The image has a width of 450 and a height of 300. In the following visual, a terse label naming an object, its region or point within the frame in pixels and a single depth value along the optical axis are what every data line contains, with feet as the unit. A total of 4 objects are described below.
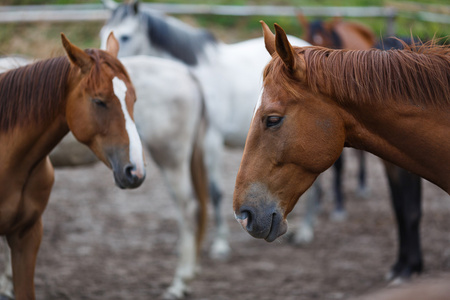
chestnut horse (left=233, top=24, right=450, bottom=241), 13.83
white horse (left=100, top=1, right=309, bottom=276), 33.09
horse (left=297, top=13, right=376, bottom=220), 39.22
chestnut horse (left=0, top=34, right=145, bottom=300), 17.04
